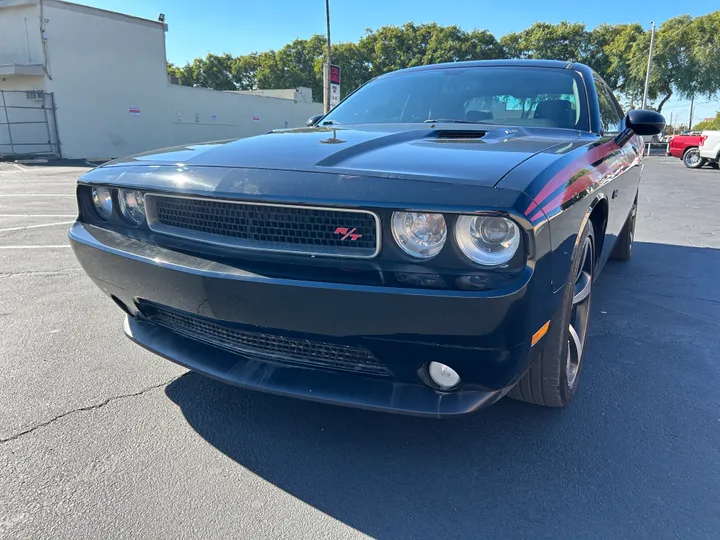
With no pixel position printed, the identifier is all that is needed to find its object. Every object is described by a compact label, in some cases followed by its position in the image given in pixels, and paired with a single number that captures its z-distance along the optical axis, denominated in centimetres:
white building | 1908
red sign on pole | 1519
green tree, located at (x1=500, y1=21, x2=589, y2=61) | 3747
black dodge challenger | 151
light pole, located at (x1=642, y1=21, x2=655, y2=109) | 2883
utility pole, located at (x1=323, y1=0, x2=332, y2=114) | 1536
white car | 1631
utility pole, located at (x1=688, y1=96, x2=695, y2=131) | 3646
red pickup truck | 1731
